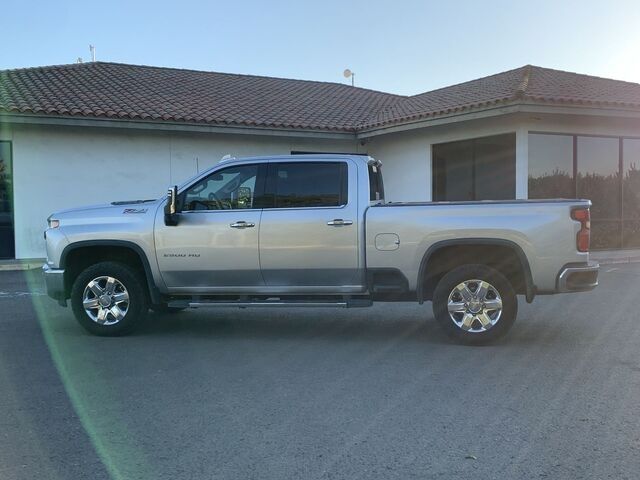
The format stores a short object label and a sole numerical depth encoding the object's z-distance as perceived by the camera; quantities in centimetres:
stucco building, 1386
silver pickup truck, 638
